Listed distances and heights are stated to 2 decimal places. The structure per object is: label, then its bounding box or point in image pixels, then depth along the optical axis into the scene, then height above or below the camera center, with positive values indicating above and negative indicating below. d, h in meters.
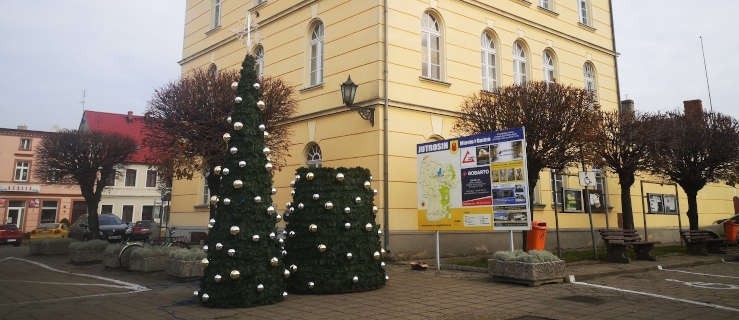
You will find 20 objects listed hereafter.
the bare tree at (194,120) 12.28 +2.67
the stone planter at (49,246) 18.33 -0.76
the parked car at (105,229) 21.47 -0.16
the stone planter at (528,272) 8.77 -0.78
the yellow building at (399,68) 13.63 +5.19
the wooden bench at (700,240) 15.02 -0.31
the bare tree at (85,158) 19.86 +2.74
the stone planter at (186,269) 10.62 -0.91
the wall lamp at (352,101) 12.83 +3.30
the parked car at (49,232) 29.45 -0.38
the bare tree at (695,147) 15.12 +2.54
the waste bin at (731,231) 18.30 -0.04
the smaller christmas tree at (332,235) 8.41 -0.13
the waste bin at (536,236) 11.75 -0.18
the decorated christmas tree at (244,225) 7.34 +0.03
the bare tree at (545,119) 11.45 +2.57
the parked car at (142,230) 25.18 -0.21
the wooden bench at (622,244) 12.22 -0.36
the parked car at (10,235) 28.55 -0.55
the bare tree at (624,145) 15.02 +2.58
